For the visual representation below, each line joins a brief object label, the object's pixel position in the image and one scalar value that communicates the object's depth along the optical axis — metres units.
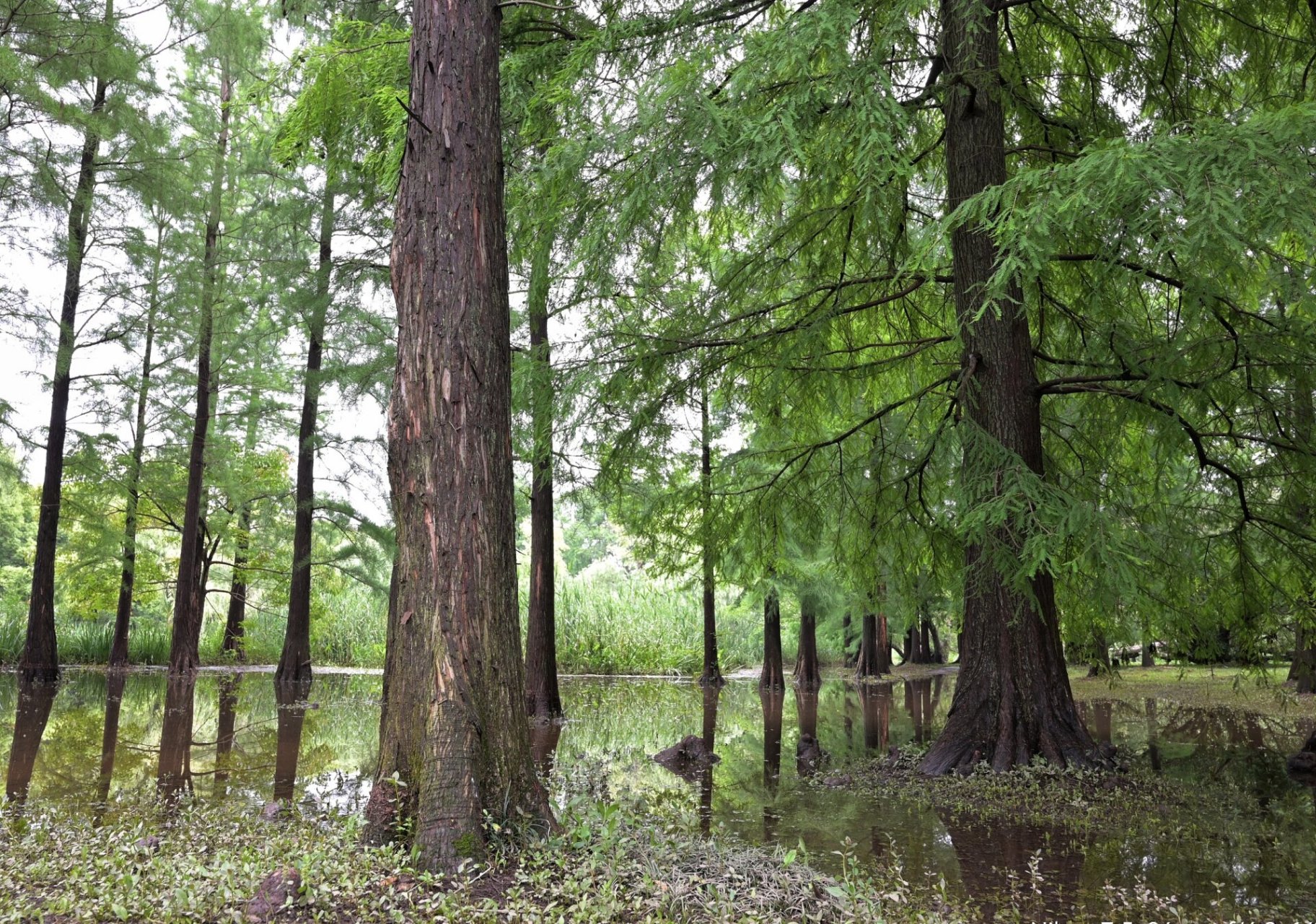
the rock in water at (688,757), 8.00
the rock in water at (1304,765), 7.52
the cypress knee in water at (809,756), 7.85
